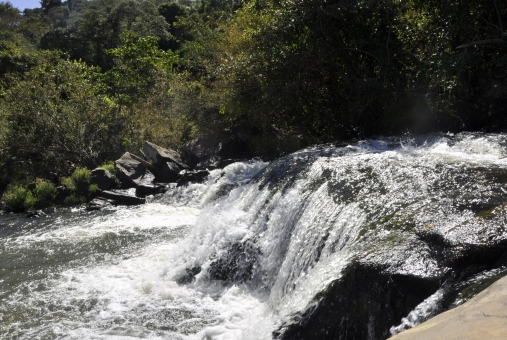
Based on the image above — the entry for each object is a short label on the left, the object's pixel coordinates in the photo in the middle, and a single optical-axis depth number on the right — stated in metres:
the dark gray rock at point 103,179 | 14.50
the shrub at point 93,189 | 14.42
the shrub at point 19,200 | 14.38
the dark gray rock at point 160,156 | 15.07
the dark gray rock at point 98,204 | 13.58
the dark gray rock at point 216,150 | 14.95
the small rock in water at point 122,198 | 13.69
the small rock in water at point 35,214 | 13.41
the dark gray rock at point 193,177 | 14.12
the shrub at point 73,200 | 14.30
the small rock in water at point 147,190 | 14.18
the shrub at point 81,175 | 14.95
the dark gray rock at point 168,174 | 14.76
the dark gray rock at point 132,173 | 14.69
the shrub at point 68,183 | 14.70
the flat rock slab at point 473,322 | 3.06
